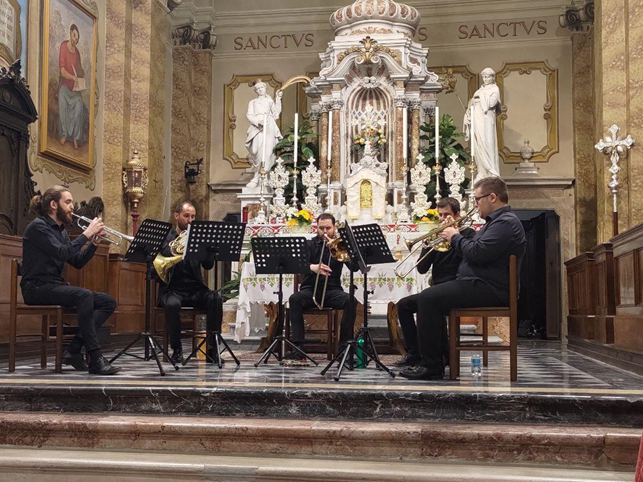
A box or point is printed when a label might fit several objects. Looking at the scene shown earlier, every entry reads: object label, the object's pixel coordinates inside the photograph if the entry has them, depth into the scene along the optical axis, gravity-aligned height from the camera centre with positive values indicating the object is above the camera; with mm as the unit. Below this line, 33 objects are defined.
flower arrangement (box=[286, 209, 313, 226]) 10006 +903
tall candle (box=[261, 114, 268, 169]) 11745 +2206
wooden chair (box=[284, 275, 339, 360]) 6906 -290
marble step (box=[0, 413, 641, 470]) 4164 -796
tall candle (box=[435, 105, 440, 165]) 10676 +2070
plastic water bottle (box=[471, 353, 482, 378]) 5828 -548
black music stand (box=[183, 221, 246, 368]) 6078 +389
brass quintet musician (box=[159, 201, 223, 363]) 6641 -2
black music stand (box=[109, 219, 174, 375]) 6086 +368
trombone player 6656 +20
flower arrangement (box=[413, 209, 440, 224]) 10008 +960
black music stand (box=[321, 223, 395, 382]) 5906 +336
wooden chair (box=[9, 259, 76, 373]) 5980 -157
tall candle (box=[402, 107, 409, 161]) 11367 +2269
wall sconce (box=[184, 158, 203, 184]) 14312 +2181
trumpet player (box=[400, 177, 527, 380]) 5383 +101
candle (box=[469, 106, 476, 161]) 11078 +2181
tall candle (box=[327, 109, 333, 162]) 11578 +2340
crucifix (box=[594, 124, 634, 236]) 10203 +1847
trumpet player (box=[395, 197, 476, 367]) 6027 +153
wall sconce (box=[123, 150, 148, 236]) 11633 +1603
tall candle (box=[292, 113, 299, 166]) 10638 +2067
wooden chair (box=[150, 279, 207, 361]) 6691 -178
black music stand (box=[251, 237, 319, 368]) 6352 +288
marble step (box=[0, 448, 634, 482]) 3963 -901
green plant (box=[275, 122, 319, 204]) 12141 +2191
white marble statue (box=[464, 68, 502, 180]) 11617 +2447
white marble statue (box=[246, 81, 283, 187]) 12008 +2414
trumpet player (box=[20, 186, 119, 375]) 5914 +169
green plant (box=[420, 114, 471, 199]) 11703 +2094
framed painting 9836 +2707
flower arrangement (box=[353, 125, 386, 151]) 11271 +2188
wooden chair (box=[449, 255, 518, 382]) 5340 -191
